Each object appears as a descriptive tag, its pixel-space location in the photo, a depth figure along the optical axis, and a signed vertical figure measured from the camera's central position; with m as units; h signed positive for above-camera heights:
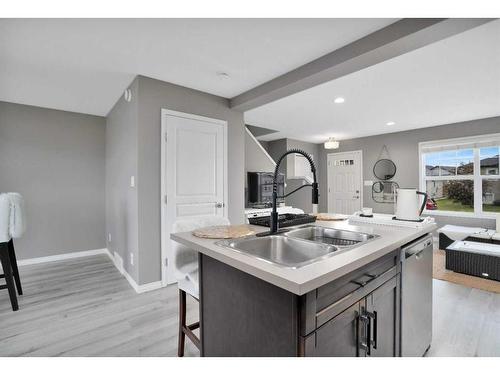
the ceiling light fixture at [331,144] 5.14 +0.79
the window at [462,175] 4.50 +0.15
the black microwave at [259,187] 4.29 -0.07
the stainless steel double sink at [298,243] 1.18 -0.32
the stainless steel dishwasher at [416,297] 1.38 -0.68
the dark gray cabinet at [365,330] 0.92 -0.61
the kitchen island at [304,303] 0.84 -0.49
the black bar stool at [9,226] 2.21 -0.38
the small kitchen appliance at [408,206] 1.68 -0.16
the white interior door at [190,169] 2.83 +0.17
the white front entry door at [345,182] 6.17 +0.02
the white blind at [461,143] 4.40 +0.73
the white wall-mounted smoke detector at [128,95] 2.88 +1.05
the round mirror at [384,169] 5.61 +0.30
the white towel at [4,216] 2.19 -0.28
